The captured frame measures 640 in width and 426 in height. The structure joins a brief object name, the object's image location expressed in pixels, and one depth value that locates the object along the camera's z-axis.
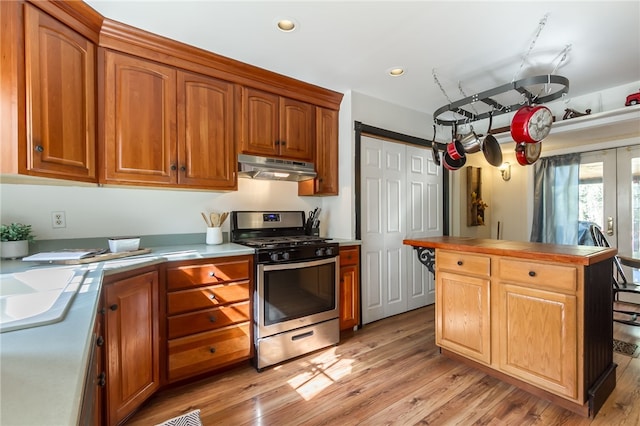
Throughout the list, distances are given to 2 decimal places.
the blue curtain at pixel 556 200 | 4.13
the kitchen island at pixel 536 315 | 1.70
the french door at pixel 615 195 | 3.65
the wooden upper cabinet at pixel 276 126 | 2.53
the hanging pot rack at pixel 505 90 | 2.03
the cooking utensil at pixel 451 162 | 2.71
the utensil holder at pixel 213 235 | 2.49
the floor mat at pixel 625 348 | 2.45
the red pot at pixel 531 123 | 2.09
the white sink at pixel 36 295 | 0.82
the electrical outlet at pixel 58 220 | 2.00
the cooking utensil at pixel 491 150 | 2.43
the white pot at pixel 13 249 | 1.73
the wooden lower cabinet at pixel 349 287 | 2.83
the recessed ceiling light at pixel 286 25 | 1.90
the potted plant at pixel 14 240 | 1.74
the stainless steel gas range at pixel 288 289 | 2.26
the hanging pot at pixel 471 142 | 2.53
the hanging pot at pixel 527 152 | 2.39
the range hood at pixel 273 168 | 2.49
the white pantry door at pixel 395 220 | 3.21
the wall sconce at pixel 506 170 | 4.83
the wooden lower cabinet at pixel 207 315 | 1.96
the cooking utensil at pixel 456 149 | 2.61
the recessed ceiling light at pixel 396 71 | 2.57
